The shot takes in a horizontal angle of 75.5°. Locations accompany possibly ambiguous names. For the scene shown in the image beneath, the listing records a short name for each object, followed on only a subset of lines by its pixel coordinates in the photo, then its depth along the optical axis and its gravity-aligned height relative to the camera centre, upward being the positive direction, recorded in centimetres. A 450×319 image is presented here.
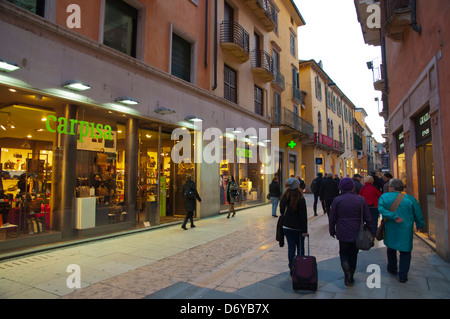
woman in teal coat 471 -78
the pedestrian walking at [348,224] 457 -75
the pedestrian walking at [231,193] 1256 -71
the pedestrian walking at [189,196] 955 -63
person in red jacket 772 -50
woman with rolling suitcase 489 -68
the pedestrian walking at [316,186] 1242 -41
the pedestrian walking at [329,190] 1079 -51
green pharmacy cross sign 2150 +242
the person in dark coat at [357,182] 971 -20
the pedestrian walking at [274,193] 1258 -71
